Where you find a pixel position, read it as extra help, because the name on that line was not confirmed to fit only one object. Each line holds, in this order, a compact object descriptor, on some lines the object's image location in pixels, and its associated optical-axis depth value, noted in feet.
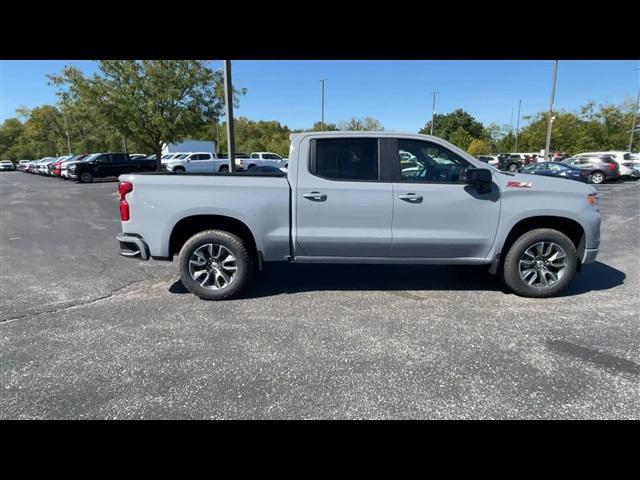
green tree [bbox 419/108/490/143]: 241.76
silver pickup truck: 13.47
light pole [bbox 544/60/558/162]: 72.96
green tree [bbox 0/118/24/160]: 193.36
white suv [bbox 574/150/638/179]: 74.18
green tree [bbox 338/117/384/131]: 217.60
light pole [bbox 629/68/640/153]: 130.31
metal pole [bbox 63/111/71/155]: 174.60
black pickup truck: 78.02
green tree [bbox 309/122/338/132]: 169.17
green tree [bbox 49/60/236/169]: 61.11
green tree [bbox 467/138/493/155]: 163.34
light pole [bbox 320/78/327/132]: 149.48
